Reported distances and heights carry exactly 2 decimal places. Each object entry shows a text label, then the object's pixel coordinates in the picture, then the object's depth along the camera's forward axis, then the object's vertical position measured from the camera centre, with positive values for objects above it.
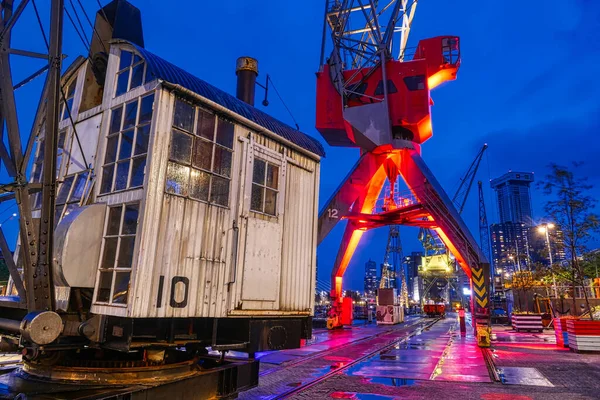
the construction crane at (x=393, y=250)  75.01 +9.69
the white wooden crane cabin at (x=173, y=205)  5.35 +1.31
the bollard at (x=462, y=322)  23.67 -1.20
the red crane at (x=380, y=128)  25.52 +10.81
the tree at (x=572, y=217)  21.44 +4.58
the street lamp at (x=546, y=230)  28.78 +5.29
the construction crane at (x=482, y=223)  75.69 +17.26
